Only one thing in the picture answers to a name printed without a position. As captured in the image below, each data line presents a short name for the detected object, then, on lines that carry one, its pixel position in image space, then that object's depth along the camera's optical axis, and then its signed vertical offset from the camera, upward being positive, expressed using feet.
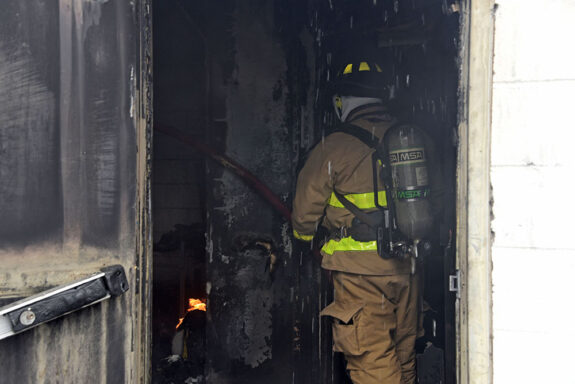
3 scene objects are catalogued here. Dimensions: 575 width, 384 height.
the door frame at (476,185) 4.60 -0.05
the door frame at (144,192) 4.53 -0.11
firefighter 8.59 -1.25
